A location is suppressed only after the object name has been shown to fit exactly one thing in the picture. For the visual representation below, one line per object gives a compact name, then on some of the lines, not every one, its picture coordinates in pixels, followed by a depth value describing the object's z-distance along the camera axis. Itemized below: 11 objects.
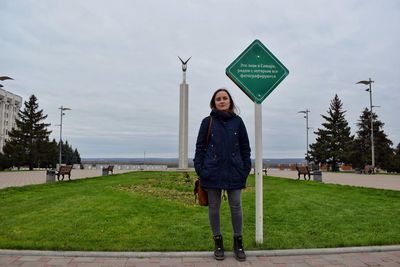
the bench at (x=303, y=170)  22.66
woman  4.41
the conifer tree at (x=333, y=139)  48.56
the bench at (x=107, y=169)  28.59
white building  92.88
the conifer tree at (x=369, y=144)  42.88
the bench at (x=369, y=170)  34.81
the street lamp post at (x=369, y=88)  35.78
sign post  5.21
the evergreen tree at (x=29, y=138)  51.53
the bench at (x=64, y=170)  20.33
